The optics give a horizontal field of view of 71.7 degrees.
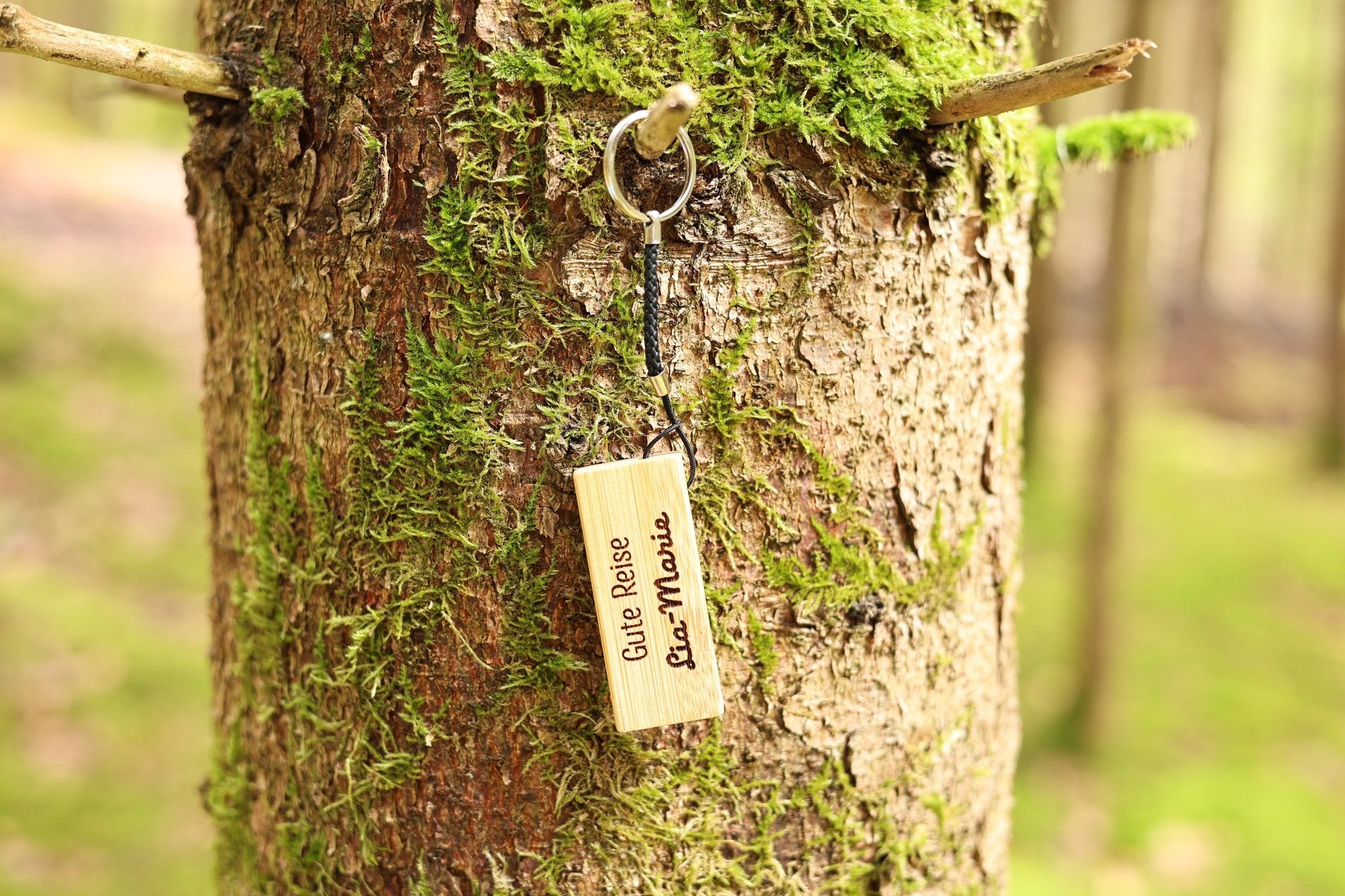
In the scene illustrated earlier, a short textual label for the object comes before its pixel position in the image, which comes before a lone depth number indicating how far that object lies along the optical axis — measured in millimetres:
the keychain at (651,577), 944
